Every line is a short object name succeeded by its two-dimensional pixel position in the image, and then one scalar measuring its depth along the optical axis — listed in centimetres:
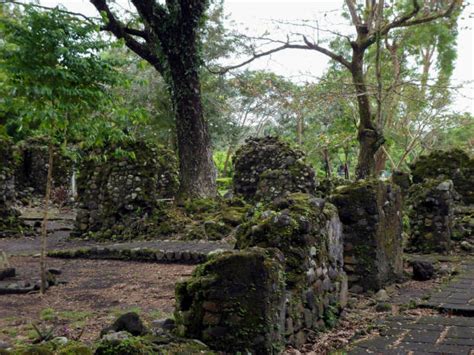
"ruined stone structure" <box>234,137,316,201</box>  1307
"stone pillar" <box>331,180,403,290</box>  700
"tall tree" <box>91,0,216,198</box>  1422
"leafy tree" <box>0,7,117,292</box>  608
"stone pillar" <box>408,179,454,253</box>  1092
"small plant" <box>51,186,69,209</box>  2080
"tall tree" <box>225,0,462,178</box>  1568
